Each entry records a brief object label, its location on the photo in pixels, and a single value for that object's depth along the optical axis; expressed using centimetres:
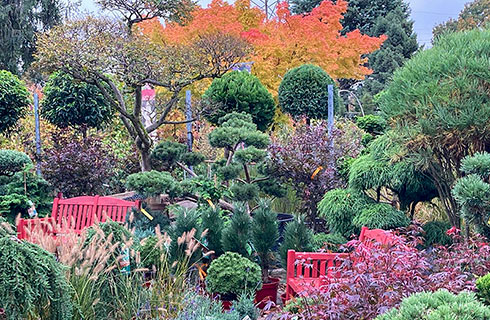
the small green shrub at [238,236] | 489
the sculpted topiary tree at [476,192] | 384
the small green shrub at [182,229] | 460
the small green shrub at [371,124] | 626
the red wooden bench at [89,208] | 575
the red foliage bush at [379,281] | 273
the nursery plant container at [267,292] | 482
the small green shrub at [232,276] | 429
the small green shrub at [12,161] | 727
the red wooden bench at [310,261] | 417
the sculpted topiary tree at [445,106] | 438
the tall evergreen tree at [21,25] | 1761
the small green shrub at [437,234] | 476
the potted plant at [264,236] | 502
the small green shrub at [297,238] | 495
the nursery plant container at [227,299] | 436
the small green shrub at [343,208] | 519
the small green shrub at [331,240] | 525
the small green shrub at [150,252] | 415
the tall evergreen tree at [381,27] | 2292
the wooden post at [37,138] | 811
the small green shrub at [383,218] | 477
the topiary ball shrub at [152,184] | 597
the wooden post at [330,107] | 772
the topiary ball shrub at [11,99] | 787
